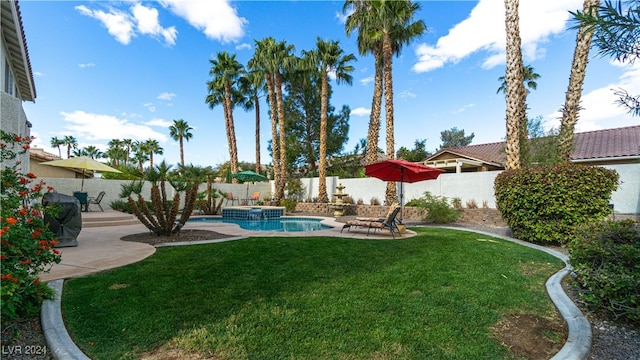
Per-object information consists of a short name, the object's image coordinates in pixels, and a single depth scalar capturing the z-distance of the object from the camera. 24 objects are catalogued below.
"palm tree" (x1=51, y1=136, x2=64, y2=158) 50.19
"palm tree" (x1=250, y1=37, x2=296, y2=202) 19.31
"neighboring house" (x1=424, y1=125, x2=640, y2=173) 16.09
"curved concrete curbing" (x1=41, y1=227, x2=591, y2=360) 2.62
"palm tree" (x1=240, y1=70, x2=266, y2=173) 26.19
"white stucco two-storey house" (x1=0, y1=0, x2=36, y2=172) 5.65
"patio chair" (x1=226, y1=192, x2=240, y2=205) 20.69
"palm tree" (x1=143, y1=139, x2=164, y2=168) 45.25
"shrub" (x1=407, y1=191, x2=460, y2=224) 12.29
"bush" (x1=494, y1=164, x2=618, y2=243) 7.32
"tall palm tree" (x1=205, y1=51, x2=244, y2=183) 24.61
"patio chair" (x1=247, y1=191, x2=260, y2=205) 21.58
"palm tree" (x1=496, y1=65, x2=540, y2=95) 19.17
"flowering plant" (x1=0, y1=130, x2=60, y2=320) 2.38
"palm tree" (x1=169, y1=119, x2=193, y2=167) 38.22
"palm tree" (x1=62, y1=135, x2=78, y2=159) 49.59
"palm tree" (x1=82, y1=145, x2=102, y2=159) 48.16
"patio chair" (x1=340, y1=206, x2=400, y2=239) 9.00
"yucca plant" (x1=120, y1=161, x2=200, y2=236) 8.11
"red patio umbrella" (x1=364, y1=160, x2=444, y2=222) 9.47
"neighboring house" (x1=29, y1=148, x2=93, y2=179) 19.61
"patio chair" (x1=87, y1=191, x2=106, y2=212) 15.08
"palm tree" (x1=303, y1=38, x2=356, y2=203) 18.70
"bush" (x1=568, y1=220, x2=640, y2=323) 3.39
